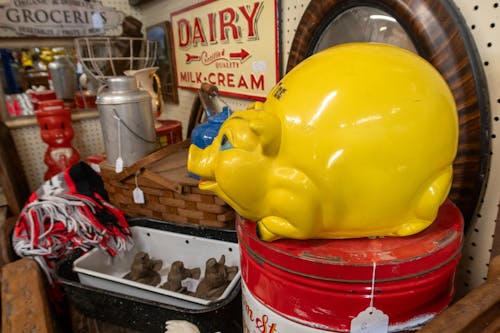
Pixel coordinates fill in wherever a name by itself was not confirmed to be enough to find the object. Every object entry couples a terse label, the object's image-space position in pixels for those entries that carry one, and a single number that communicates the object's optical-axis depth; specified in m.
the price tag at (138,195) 0.93
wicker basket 0.83
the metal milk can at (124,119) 1.00
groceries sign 1.53
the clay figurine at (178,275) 0.78
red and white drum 0.37
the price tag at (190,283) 0.82
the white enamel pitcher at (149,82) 1.26
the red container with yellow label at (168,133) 1.22
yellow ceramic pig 0.36
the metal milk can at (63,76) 1.69
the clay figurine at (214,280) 0.72
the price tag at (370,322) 0.38
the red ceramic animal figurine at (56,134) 1.44
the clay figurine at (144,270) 0.82
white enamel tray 0.72
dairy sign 0.94
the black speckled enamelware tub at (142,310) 0.60
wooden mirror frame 0.47
